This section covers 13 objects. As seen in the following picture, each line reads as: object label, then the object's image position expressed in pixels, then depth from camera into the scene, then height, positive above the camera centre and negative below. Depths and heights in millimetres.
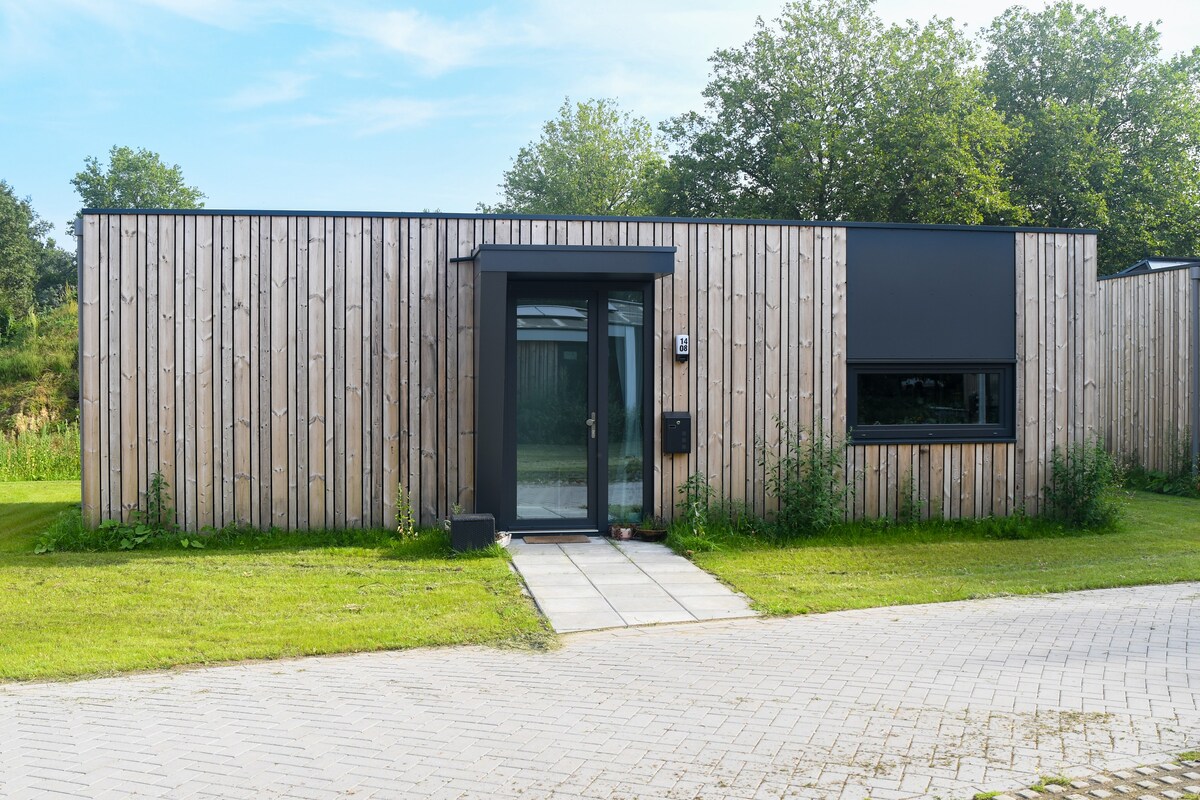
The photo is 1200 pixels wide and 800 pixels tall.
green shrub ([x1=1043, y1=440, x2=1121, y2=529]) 10359 -997
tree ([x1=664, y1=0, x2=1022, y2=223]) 29297 +8169
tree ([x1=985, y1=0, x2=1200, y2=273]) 30344 +8394
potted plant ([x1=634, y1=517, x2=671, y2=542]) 9767 -1333
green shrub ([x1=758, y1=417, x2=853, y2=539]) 9797 -851
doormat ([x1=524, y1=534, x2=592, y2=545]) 9586 -1391
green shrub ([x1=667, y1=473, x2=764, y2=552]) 9498 -1222
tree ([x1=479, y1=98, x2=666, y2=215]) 44406 +10684
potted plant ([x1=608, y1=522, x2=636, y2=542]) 9766 -1343
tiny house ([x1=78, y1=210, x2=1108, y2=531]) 9430 +340
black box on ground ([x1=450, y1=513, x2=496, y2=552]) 8695 -1180
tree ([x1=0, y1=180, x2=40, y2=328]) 40969 +5719
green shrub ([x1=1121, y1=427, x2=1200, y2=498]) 13996 -1217
